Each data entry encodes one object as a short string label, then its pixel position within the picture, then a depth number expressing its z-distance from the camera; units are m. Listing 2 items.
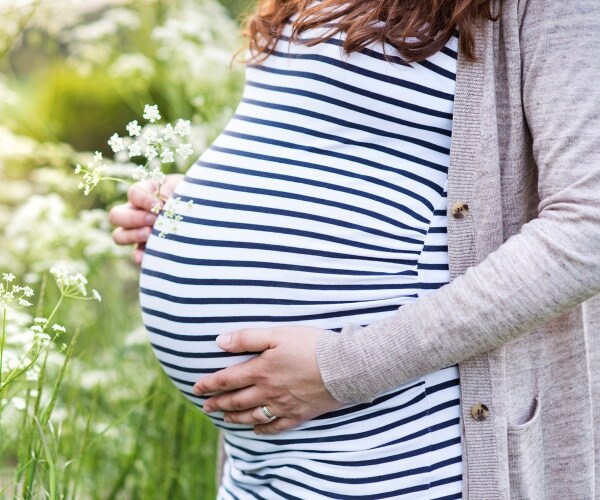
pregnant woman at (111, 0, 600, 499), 1.82
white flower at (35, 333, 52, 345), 1.74
